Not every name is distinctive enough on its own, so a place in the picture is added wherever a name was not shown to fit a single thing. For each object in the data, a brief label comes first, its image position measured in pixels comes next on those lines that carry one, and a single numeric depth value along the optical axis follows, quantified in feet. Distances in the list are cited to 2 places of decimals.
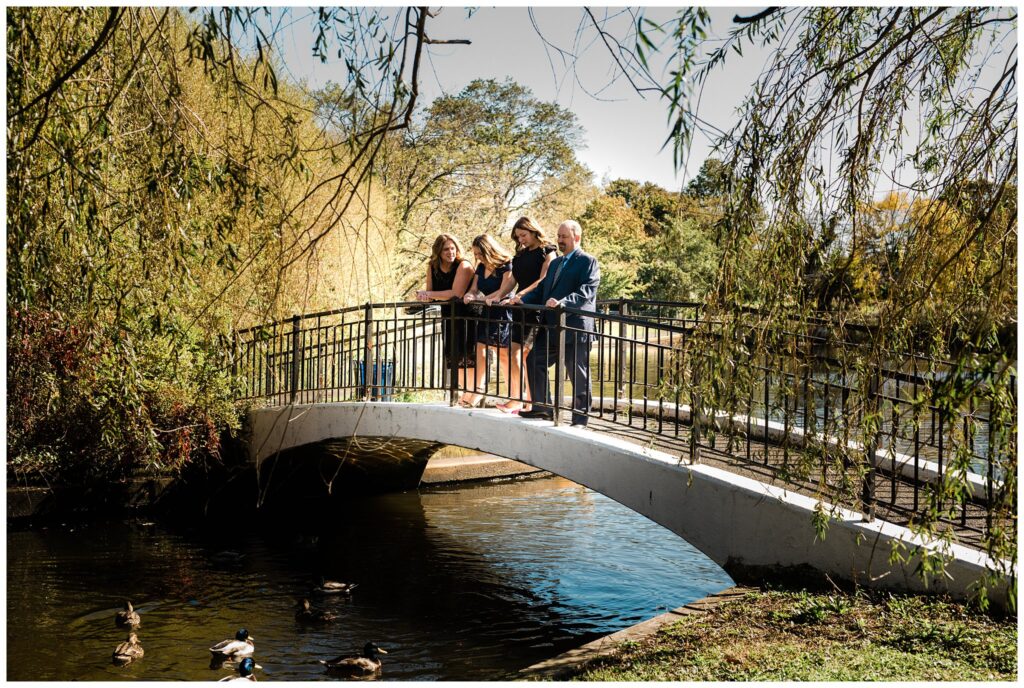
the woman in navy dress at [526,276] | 26.30
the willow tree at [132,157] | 11.05
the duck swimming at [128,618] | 25.79
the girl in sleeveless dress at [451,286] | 28.84
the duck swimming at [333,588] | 28.91
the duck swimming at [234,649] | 22.84
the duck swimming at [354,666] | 22.06
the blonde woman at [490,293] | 27.81
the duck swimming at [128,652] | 23.00
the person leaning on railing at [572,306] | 24.68
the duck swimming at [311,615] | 26.76
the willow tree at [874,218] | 11.42
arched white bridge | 18.12
